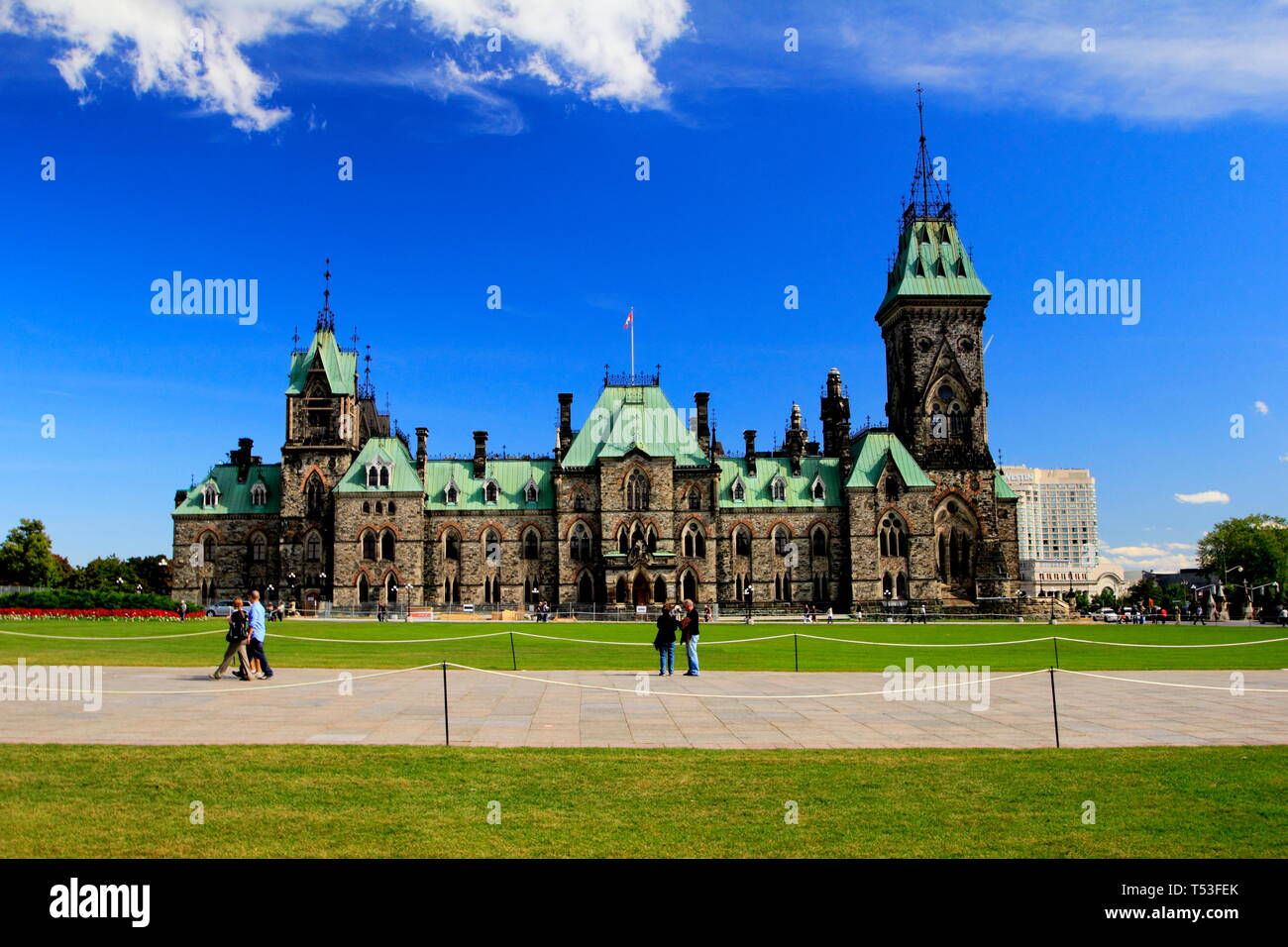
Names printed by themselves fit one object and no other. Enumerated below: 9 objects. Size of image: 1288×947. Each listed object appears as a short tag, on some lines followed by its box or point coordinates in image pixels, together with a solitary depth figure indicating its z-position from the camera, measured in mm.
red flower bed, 48562
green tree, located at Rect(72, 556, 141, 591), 91938
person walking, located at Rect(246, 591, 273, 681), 23141
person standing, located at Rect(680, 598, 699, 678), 25531
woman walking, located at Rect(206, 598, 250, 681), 22750
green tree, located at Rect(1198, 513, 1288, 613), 108688
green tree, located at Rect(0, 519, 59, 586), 96500
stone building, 75250
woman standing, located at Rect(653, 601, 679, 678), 25250
